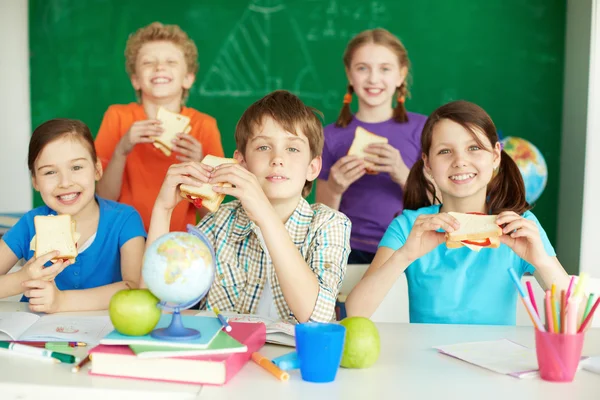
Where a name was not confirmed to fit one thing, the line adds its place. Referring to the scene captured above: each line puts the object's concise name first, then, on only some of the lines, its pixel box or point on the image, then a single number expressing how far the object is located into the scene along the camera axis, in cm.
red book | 147
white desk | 144
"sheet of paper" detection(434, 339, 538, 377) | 153
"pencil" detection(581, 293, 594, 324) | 151
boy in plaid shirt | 186
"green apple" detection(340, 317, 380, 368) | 153
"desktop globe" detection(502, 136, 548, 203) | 327
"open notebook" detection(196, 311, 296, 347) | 163
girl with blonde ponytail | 257
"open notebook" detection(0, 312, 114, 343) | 164
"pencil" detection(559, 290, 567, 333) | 149
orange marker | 149
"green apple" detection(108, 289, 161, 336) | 150
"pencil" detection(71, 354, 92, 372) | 151
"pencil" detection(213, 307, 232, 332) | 158
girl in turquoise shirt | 194
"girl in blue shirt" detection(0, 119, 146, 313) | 204
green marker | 154
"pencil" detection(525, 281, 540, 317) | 152
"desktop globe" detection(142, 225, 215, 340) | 148
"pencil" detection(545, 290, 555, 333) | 149
